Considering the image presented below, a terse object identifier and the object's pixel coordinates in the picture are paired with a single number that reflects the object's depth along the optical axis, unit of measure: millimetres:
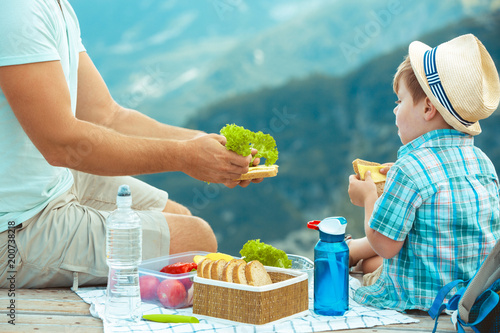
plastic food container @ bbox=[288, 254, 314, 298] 2766
